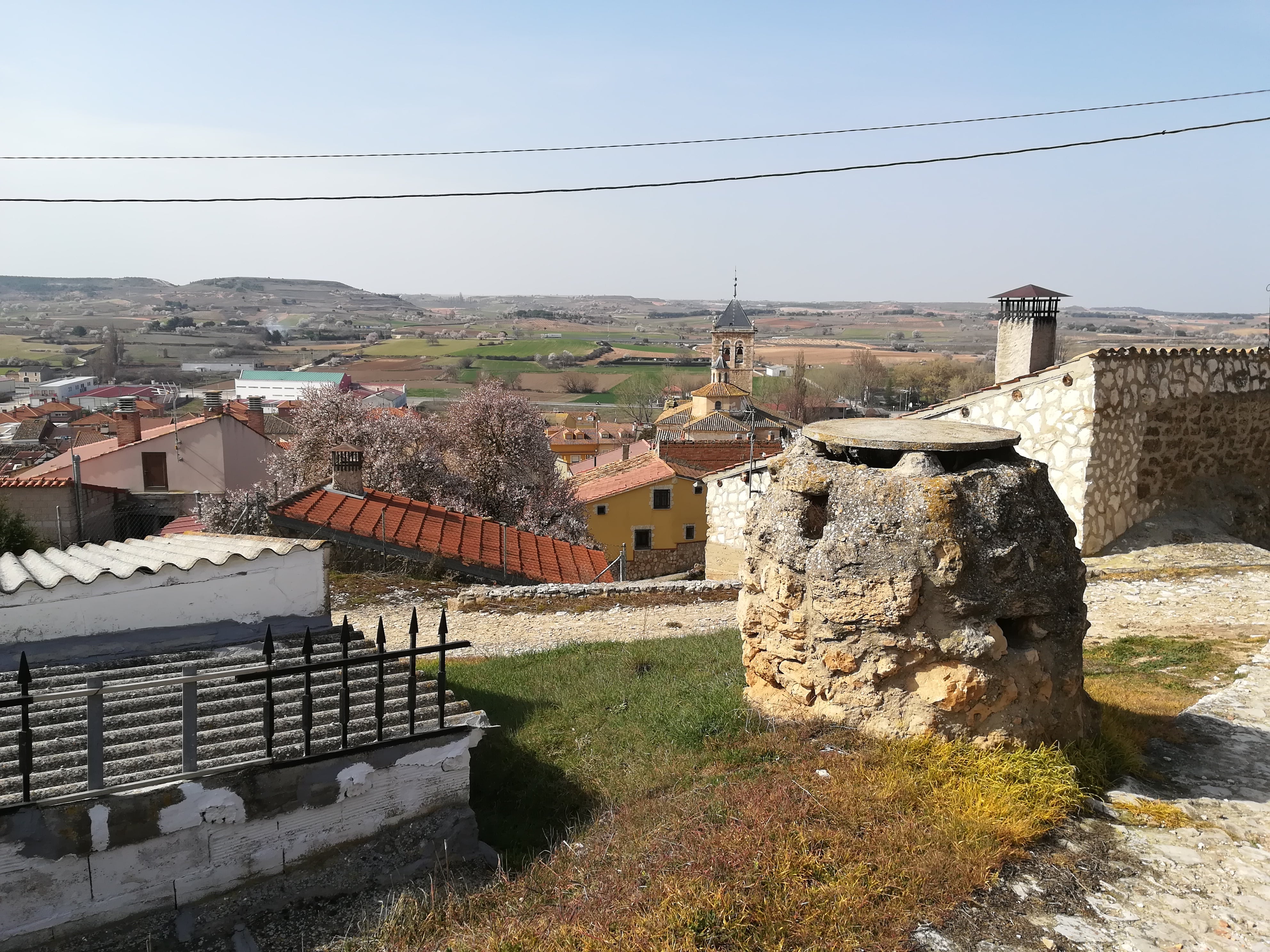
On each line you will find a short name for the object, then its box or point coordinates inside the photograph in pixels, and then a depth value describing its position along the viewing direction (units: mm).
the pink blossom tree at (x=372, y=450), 26109
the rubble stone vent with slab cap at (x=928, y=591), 5715
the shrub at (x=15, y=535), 17906
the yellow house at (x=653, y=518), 34594
